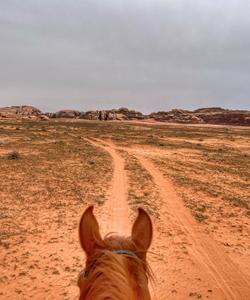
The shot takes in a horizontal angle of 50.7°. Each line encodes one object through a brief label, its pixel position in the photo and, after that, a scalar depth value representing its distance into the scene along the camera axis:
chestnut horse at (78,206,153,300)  1.25
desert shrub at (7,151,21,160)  17.85
